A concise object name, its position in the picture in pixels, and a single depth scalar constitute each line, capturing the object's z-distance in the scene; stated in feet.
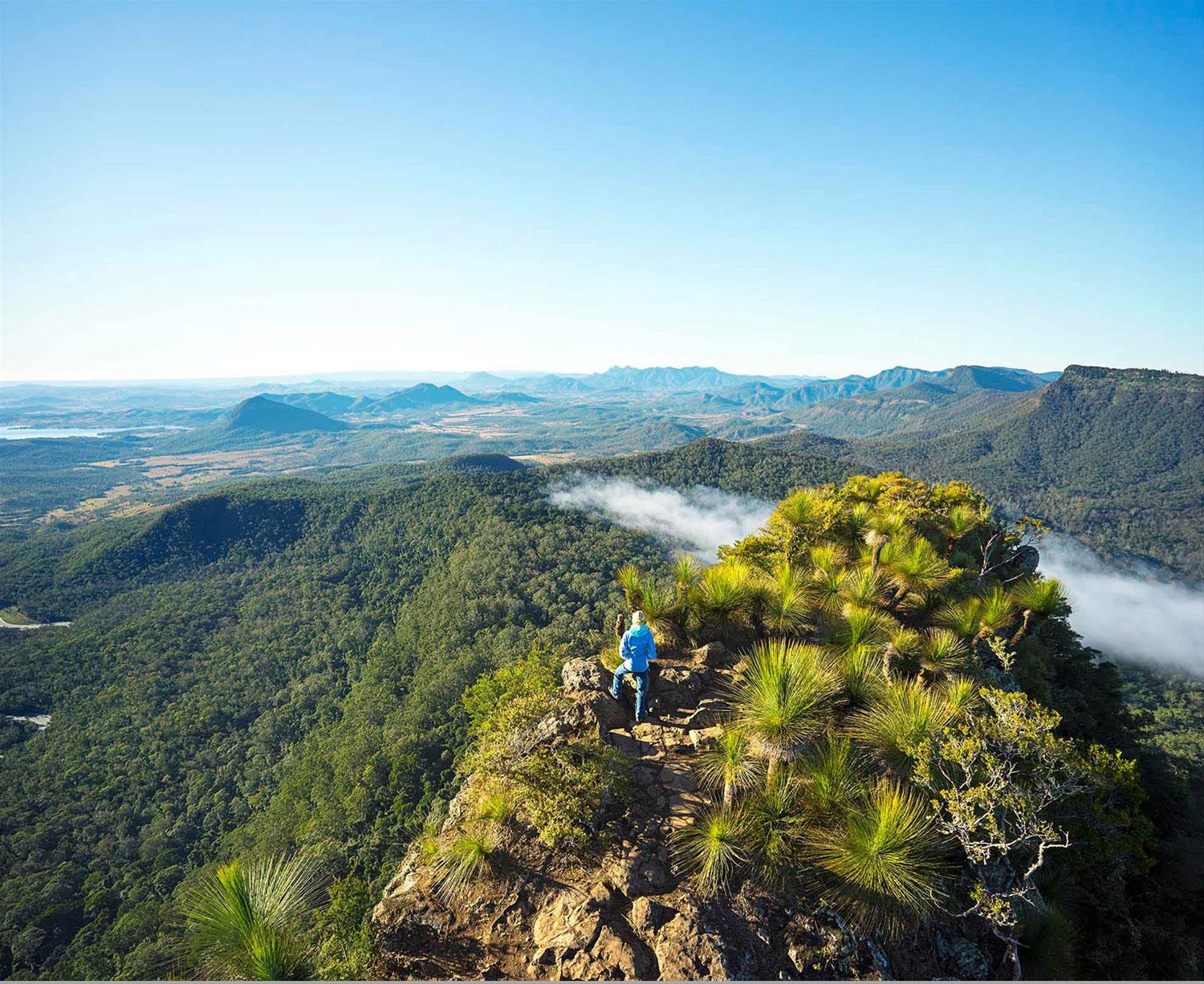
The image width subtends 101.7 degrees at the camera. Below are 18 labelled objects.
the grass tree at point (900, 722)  18.84
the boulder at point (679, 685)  26.32
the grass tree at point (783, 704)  18.88
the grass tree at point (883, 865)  15.17
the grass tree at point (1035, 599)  32.37
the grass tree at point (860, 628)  26.53
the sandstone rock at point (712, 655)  28.71
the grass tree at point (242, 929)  13.08
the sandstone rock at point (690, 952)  14.29
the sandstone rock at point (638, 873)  16.83
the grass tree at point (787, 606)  29.19
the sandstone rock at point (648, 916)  15.44
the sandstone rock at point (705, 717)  24.16
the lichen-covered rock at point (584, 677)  26.50
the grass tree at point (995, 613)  28.94
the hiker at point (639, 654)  24.09
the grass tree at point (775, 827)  16.43
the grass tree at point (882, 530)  37.58
